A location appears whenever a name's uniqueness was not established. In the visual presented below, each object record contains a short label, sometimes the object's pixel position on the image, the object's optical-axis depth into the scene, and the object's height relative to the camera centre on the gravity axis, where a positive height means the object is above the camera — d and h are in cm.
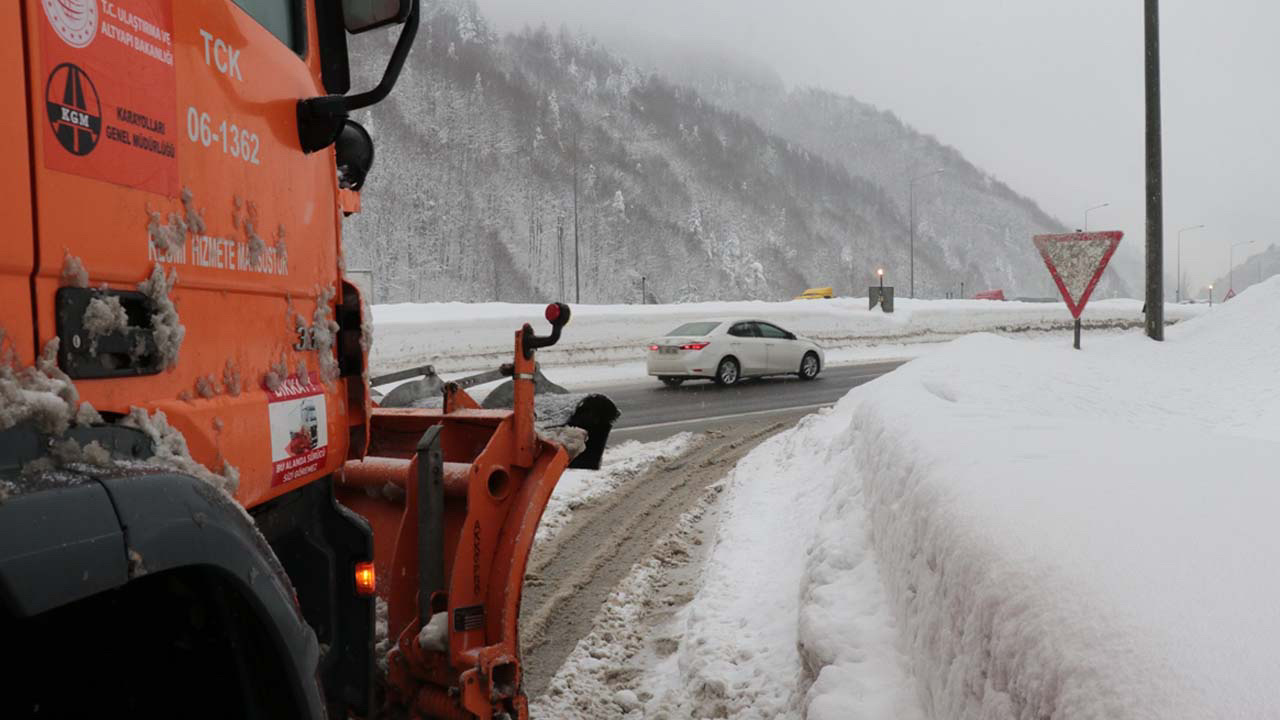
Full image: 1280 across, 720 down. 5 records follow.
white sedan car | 1723 -96
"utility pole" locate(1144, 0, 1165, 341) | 1541 +219
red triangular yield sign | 1134 +57
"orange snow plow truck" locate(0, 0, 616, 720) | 135 -16
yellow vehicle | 5789 +75
